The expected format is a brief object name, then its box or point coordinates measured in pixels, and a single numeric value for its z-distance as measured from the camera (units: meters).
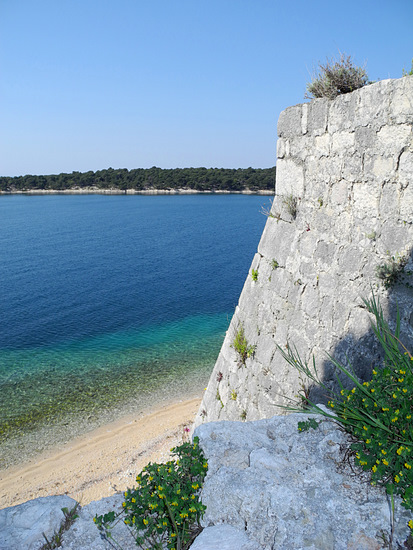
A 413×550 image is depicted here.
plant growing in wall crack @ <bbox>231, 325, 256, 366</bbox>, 5.75
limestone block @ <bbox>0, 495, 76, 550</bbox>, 2.47
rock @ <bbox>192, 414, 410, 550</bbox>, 2.33
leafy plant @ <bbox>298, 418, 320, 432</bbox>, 3.08
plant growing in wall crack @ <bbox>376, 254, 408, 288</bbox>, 3.74
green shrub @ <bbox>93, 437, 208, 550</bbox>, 2.48
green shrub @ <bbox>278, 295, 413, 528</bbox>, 2.49
